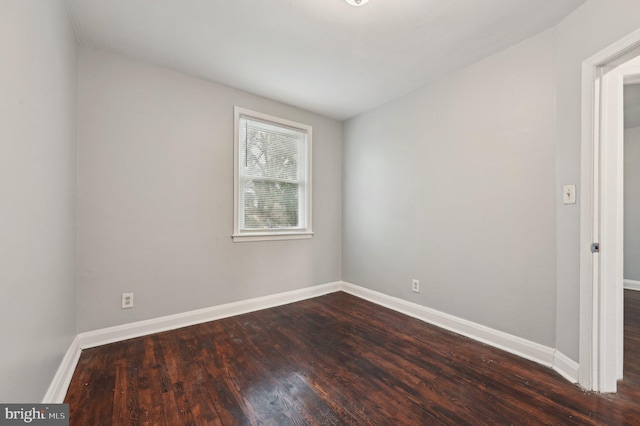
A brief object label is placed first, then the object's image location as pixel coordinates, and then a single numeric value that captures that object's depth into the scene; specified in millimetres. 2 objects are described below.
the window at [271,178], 3068
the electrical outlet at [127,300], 2352
